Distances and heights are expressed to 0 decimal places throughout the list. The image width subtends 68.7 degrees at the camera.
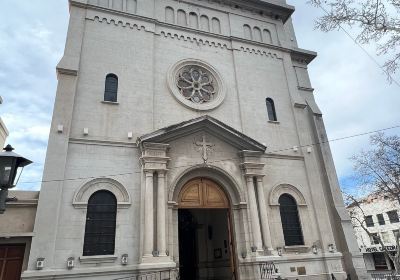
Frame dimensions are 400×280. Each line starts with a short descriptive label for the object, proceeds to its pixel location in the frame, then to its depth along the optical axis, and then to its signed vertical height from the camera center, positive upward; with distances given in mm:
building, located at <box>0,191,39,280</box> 9758 +1068
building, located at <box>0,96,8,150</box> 16359 +7296
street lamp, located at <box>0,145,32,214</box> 4930 +1559
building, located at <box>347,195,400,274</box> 37969 +2145
